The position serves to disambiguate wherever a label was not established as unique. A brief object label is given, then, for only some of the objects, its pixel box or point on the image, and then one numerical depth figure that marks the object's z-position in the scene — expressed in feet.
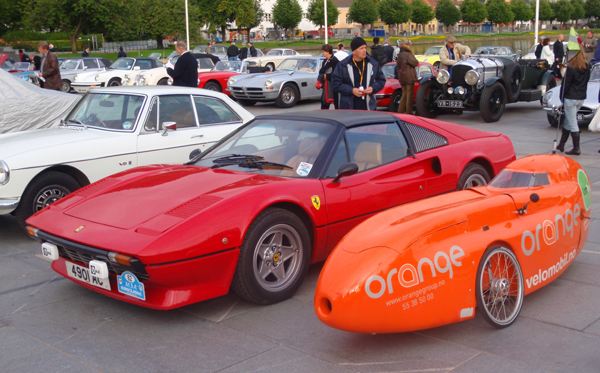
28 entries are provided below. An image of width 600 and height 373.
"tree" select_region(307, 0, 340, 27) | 294.29
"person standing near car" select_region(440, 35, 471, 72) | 44.73
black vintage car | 42.78
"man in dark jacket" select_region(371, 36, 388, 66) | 60.29
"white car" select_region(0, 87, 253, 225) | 18.52
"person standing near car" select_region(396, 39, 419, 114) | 43.39
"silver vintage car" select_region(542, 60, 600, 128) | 36.81
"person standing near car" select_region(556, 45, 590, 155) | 29.27
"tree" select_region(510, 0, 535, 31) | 342.85
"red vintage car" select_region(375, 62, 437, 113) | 48.51
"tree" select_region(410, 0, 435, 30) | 311.06
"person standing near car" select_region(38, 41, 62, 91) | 36.94
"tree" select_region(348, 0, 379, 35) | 287.07
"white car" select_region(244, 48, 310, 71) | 82.64
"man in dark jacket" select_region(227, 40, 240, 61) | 79.77
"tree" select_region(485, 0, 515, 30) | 329.72
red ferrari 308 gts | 11.89
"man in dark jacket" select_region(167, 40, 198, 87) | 32.17
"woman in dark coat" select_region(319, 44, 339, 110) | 34.79
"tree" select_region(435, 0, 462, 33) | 313.53
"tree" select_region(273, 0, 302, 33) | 295.07
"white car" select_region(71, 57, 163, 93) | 67.83
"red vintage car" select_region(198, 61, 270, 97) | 58.12
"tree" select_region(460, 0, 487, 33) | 316.40
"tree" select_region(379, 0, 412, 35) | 299.17
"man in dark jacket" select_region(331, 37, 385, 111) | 25.35
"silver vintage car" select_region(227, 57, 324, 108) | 52.95
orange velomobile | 10.37
